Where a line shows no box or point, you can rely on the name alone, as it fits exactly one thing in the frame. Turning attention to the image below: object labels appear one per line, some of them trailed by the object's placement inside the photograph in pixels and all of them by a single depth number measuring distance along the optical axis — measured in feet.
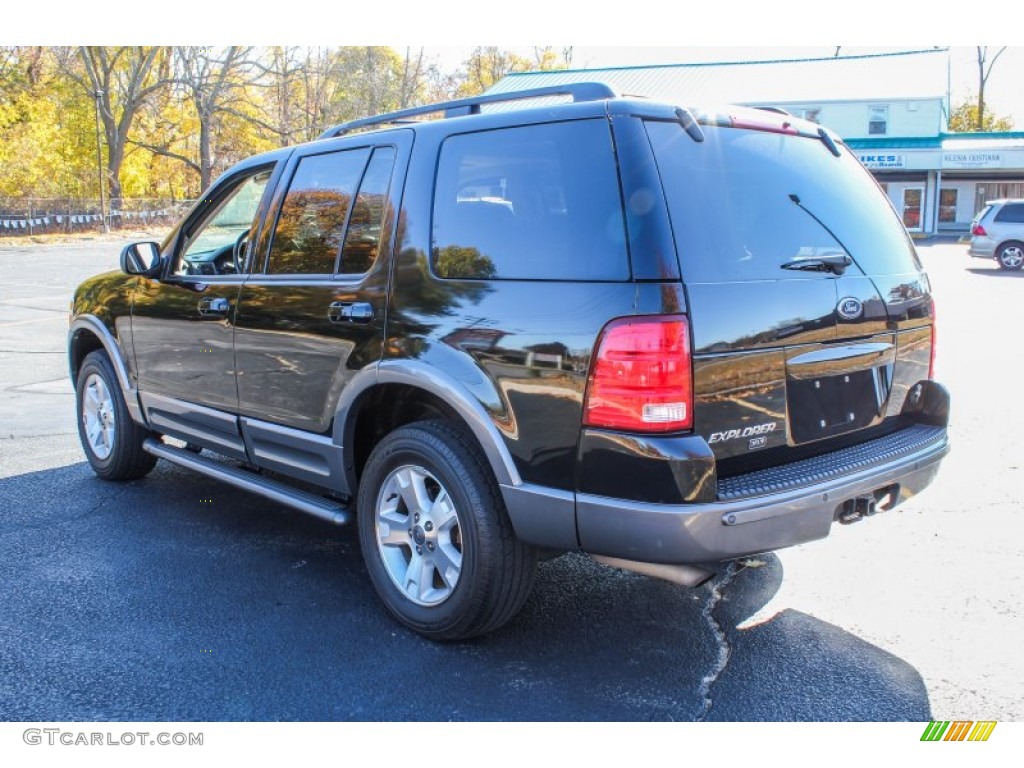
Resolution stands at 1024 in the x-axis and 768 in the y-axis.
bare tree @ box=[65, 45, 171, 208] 177.17
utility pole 153.80
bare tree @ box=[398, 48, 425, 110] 225.15
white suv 78.59
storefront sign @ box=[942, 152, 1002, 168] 133.28
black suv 9.78
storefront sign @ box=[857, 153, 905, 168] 135.44
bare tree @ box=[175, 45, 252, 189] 170.03
